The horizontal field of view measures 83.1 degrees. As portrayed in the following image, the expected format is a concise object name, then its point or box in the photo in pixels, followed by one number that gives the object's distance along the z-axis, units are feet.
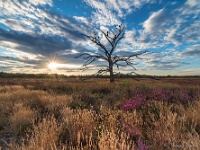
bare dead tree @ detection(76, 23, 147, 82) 42.62
